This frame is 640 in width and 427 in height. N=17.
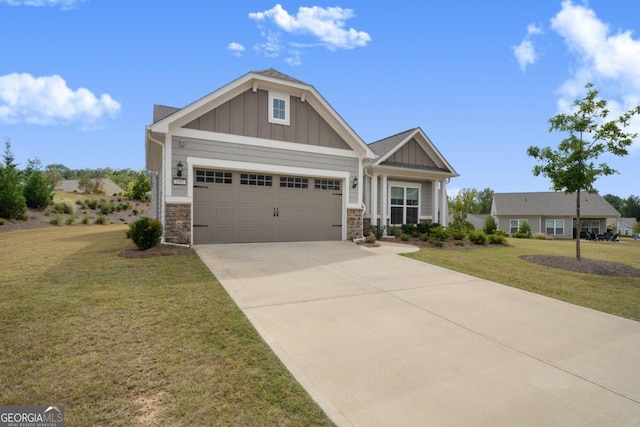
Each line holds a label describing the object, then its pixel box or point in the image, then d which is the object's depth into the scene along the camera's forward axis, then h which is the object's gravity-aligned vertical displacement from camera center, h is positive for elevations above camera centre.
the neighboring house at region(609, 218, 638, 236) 55.88 -2.22
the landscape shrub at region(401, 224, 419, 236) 13.74 -0.75
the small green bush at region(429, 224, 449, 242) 12.49 -0.88
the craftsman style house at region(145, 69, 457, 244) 8.93 +1.56
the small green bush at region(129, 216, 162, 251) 8.05 -0.60
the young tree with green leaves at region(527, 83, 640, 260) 8.94 +2.09
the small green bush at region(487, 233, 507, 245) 13.38 -1.17
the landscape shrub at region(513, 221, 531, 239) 26.87 -1.68
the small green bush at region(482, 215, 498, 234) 27.05 -1.06
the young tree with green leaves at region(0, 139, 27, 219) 18.75 +0.81
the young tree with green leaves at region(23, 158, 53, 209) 22.69 +1.39
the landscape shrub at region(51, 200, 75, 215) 24.25 +0.09
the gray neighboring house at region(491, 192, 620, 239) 32.75 +0.11
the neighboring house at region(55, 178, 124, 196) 47.28 +3.83
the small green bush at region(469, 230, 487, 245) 12.86 -1.05
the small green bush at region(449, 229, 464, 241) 12.81 -0.90
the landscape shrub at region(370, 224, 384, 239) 13.20 -0.82
